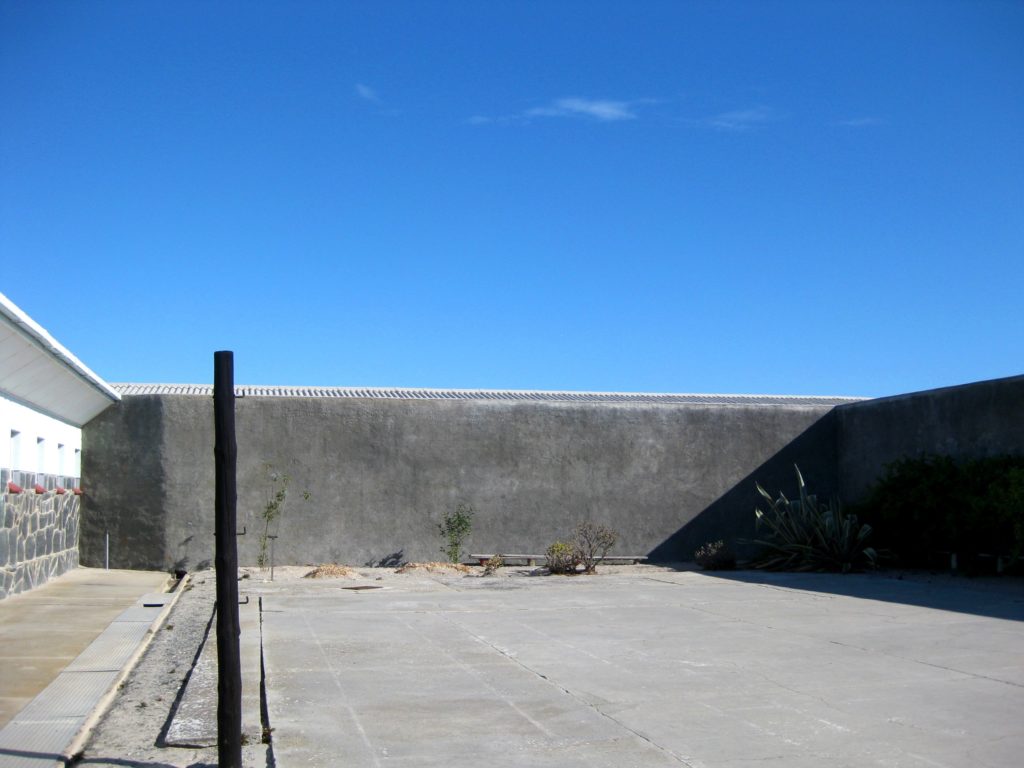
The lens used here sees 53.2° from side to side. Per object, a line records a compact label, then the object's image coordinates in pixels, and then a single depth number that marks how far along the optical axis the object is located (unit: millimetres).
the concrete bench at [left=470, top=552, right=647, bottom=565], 18250
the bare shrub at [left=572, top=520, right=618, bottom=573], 17281
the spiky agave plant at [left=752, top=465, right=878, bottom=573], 17000
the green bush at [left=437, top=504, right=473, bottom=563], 18156
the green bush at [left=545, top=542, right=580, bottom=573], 17031
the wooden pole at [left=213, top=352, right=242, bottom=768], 5168
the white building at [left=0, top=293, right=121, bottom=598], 11391
